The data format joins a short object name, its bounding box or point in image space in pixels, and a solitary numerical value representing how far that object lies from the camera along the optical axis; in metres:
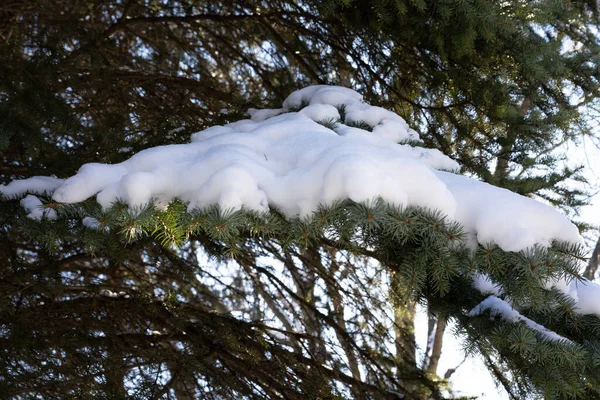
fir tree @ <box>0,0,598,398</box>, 7.13
